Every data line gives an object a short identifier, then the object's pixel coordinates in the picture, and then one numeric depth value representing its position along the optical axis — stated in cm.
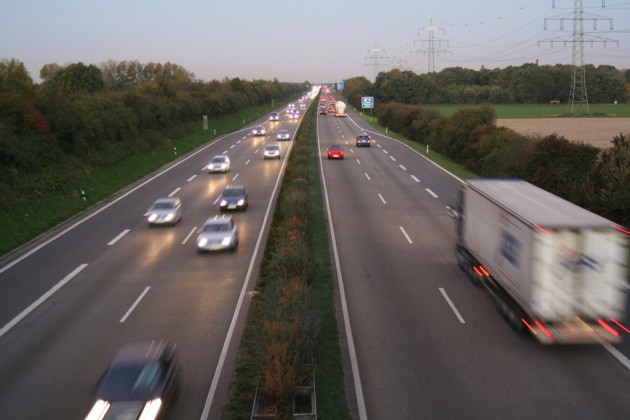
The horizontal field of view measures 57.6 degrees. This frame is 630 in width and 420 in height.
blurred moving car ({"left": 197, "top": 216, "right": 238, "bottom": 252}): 2298
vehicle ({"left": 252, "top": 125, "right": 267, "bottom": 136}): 7719
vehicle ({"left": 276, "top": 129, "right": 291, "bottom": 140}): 6988
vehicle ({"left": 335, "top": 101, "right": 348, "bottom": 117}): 11994
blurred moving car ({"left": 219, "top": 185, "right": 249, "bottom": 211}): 3053
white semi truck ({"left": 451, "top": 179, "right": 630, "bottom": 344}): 1248
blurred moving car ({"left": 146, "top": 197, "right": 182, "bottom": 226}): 2789
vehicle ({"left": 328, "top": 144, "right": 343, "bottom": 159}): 5272
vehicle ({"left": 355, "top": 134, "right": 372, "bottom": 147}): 6319
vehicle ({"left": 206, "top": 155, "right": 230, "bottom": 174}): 4538
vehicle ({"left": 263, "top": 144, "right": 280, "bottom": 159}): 5288
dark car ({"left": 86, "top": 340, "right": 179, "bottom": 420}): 1026
